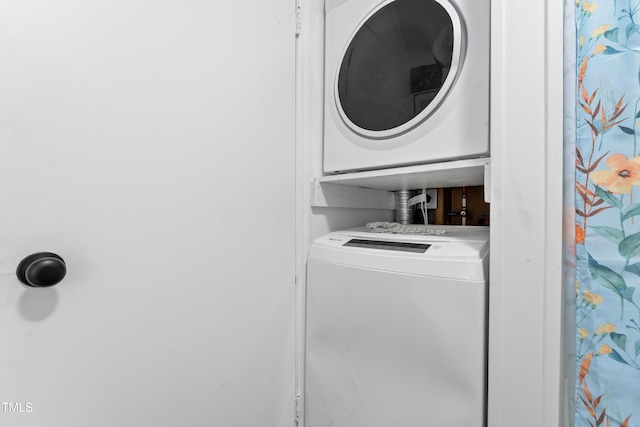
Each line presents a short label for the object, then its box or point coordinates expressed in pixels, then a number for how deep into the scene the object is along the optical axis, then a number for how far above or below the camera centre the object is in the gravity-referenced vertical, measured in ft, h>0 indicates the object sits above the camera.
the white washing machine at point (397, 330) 2.40 -1.17
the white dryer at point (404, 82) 2.58 +1.38
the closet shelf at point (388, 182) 2.64 +0.38
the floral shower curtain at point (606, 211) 1.78 +0.00
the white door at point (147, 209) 1.90 +0.02
